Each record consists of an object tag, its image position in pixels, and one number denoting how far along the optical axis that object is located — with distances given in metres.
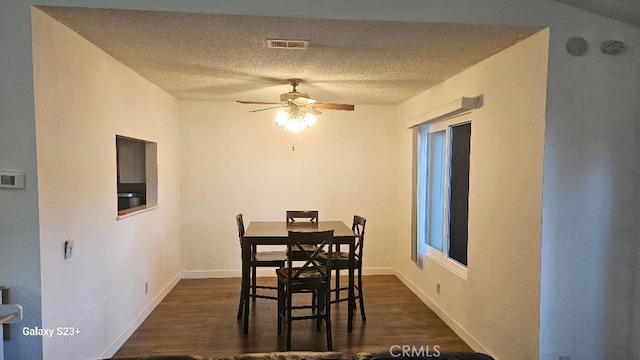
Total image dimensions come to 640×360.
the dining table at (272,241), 3.29
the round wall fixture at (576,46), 2.21
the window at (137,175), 3.92
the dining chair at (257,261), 3.54
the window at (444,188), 3.56
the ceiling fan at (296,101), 3.47
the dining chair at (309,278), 2.95
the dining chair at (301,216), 4.27
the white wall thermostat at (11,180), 1.98
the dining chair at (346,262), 3.58
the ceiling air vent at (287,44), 2.46
